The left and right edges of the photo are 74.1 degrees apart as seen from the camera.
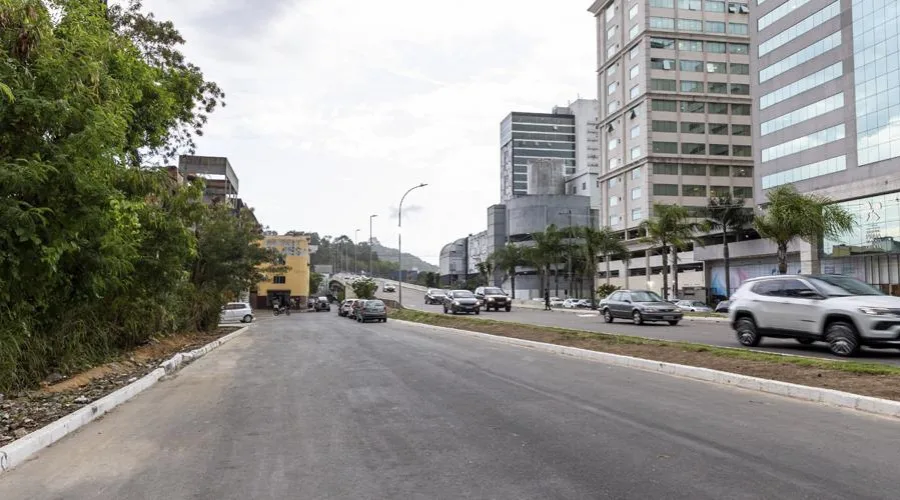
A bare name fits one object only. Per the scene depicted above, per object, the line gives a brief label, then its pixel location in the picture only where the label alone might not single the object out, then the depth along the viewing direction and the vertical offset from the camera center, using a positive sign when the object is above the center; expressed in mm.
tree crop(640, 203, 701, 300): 43250 +3989
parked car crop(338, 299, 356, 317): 51400 -2305
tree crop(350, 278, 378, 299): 64812 -831
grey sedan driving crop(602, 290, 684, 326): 24027 -1094
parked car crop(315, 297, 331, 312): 71250 -2706
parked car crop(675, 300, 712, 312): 42856 -1858
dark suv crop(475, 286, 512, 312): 41188 -1286
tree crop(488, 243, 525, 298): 91062 +3581
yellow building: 82275 +194
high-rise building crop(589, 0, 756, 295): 81625 +24117
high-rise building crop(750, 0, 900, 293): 40875 +14613
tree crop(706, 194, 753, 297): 44969 +5134
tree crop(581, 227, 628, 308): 61219 +3768
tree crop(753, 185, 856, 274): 29586 +3159
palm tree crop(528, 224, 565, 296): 71750 +4277
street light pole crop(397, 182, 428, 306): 43453 +4218
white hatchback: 41438 -2205
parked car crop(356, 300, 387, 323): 36719 -1854
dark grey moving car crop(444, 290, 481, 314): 36875 -1325
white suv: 11383 -649
